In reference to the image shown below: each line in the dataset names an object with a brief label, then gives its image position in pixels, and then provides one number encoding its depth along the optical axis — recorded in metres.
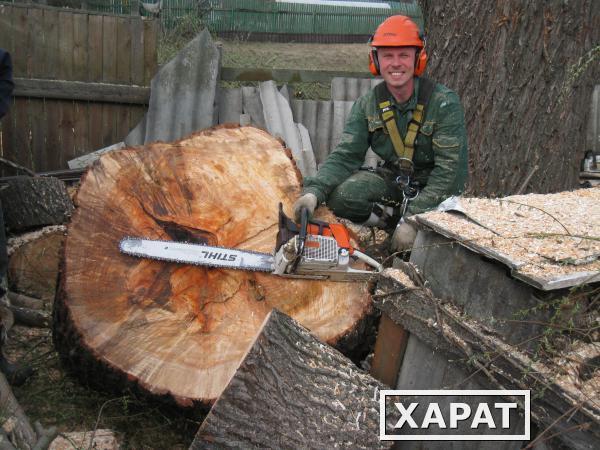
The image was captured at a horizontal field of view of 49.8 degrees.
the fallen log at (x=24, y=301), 3.76
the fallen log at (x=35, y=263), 3.86
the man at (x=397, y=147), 3.51
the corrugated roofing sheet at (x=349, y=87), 5.64
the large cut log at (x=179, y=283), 2.79
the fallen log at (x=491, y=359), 1.99
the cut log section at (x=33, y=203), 3.96
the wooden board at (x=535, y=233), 2.03
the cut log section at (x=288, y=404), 2.26
